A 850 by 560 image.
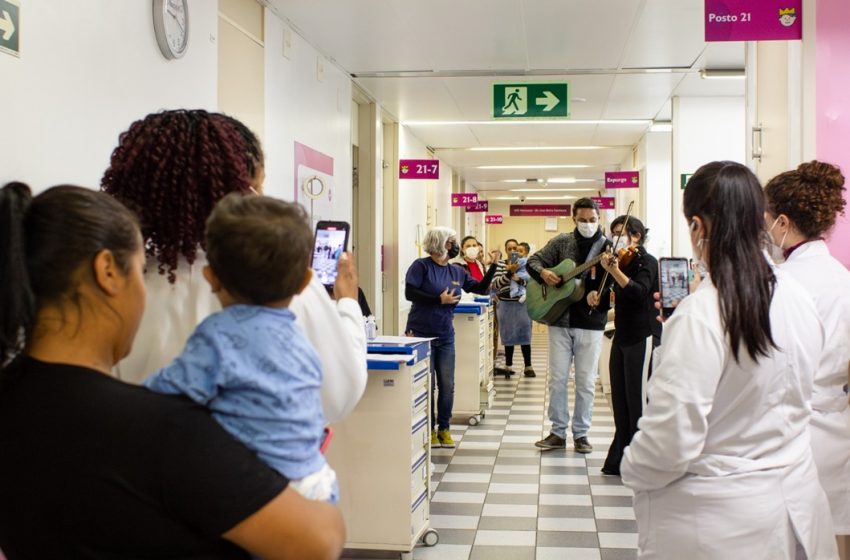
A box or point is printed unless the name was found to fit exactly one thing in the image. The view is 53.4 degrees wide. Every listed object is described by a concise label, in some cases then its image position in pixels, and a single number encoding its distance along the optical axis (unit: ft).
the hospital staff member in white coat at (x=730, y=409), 5.70
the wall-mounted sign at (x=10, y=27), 9.57
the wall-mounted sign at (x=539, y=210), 89.30
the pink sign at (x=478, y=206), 55.94
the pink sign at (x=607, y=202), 59.36
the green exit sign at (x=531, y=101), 25.99
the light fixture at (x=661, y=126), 37.73
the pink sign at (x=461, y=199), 53.67
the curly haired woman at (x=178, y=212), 4.78
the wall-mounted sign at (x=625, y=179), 41.27
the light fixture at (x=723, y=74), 27.14
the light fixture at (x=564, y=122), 37.09
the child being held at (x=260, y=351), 3.49
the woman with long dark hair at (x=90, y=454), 3.21
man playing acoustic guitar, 18.74
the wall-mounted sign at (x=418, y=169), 34.19
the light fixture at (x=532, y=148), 45.65
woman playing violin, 16.43
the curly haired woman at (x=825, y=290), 8.03
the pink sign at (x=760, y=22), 13.14
